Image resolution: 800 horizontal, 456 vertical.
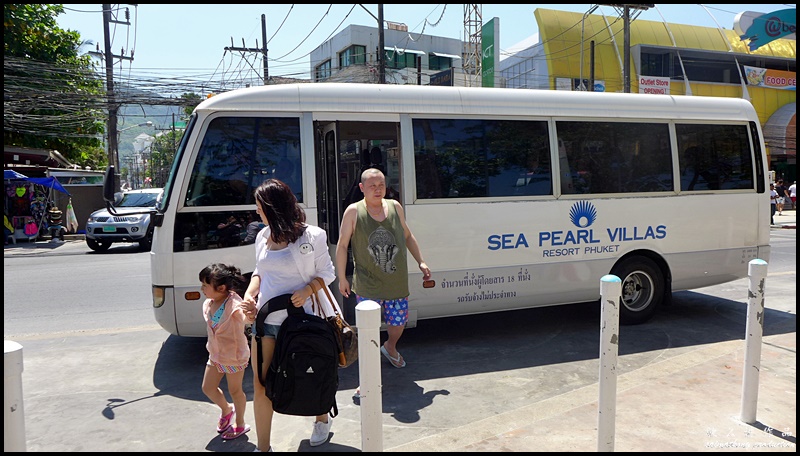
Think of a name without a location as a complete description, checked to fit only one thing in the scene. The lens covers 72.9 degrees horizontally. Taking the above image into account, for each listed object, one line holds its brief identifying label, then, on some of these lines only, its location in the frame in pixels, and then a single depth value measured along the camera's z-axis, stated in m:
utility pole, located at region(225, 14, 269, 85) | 29.83
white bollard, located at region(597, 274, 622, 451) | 3.29
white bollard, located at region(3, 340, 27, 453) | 2.55
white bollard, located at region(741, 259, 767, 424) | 3.80
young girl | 3.71
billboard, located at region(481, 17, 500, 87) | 29.73
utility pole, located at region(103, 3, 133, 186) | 21.52
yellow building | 29.28
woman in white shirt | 3.35
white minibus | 5.08
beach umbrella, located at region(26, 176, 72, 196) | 18.84
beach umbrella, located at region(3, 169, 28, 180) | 18.38
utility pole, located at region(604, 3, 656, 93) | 21.18
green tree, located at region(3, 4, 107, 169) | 19.81
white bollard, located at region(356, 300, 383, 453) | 2.97
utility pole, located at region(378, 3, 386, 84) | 20.00
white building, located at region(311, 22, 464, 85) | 43.16
